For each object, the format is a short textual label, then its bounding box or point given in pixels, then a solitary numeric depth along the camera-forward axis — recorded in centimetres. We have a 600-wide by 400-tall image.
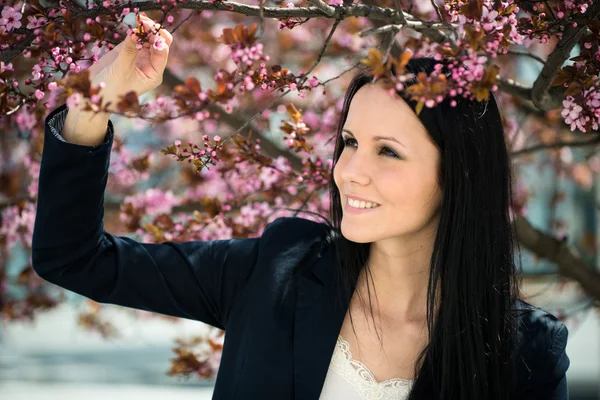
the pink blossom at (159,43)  162
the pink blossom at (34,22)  162
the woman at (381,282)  174
